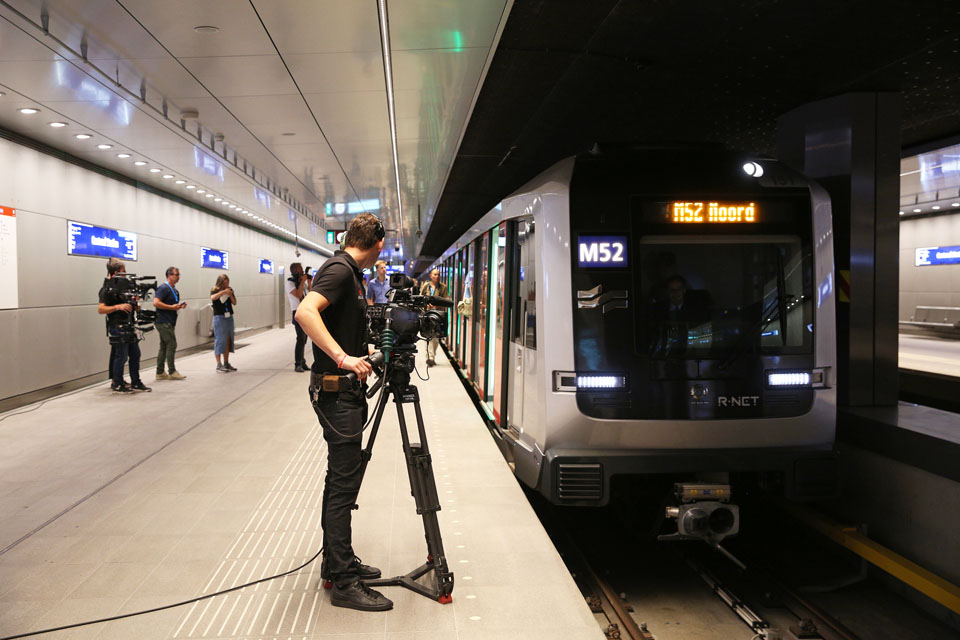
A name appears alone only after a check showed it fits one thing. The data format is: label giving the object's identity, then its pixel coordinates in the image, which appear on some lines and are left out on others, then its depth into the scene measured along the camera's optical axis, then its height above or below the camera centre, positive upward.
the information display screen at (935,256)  18.41 +1.18
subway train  4.52 -0.17
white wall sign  8.73 +0.57
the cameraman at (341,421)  3.12 -0.53
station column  5.91 +0.30
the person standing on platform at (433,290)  12.32 +0.22
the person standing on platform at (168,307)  10.84 -0.06
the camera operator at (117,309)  9.24 -0.08
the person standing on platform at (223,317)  12.13 -0.25
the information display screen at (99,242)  10.58 +1.00
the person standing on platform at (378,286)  12.52 +0.30
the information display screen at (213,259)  17.23 +1.14
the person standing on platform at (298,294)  11.55 +0.14
